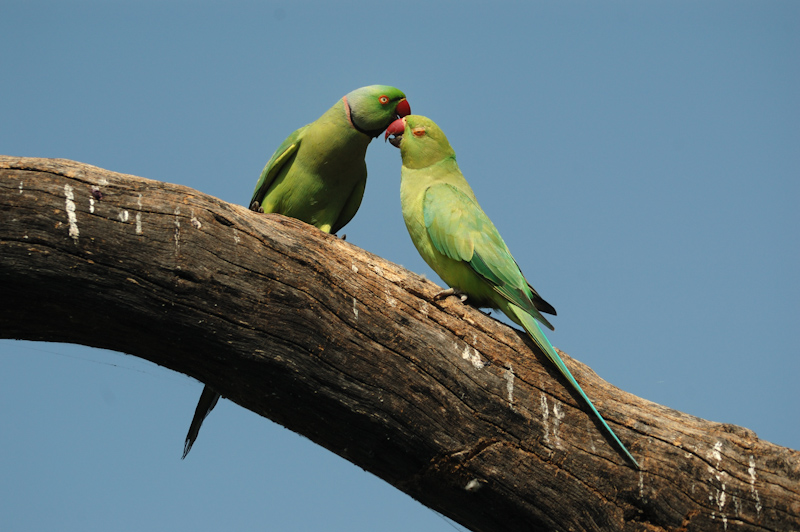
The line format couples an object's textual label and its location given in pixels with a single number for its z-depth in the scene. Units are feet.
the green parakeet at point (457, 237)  26.48
